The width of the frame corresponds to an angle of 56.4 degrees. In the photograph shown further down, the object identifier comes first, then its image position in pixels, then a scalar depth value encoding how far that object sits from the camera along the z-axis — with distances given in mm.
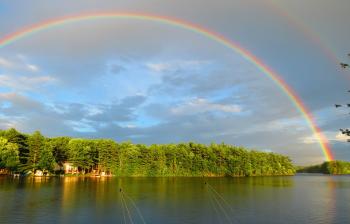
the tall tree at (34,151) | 133375
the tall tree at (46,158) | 132538
